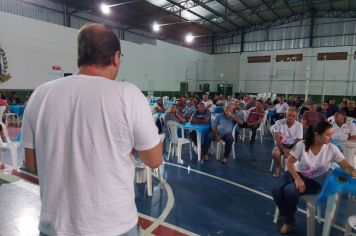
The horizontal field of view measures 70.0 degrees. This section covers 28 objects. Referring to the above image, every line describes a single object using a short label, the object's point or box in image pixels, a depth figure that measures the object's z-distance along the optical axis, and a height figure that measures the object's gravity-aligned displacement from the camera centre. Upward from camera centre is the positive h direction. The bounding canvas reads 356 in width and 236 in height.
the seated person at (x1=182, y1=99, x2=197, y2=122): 6.03 -0.64
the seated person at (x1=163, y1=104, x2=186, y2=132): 5.66 -0.64
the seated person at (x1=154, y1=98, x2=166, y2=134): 6.49 -0.62
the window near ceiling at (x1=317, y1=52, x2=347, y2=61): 16.44 +2.15
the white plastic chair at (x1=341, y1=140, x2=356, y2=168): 3.19 -0.78
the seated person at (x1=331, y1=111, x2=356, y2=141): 4.09 -0.65
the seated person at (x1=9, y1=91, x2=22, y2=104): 9.08 -0.46
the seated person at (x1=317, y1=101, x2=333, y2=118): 7.26 -0.60
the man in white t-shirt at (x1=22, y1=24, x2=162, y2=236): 0.79 -0.16
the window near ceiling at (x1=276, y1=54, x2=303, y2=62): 17.88 +2.20
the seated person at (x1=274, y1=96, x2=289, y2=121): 8.44 -0.70
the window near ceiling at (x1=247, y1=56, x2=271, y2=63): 19.27 +2.23
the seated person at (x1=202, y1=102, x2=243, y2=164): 5.23 -0.84
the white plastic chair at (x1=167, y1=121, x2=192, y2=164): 5.09 -0.99
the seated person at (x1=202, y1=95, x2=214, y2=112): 8.68 -0.54
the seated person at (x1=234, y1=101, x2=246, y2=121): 7.32 -0.77
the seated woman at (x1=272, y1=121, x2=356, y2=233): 2.49 -0.79
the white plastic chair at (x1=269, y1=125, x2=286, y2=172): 4.47 -1.27
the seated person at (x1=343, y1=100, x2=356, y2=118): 6.71 -0.55
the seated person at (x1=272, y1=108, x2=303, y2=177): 4.17 -0.76
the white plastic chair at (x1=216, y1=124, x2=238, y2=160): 5.39 -1.35
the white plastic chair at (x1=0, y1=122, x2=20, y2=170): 4.23 -1.04
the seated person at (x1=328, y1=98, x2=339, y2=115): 7.23 -0.55
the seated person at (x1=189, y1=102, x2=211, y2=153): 5.58 -0.65
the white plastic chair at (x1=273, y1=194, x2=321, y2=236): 2.41 -1.16
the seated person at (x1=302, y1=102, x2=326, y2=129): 5.03 -0.57
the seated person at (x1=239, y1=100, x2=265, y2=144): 6.81 -0.86
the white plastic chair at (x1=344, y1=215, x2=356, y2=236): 1.86 -0.98
